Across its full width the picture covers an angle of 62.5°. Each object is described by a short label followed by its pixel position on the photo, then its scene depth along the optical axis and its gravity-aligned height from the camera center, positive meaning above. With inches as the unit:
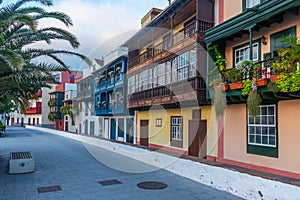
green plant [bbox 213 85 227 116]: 352.8 +14.5
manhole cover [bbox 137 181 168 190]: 272.7 -86.8
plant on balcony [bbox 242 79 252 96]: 307.0 +29.7
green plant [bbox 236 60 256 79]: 316.4 +54.6
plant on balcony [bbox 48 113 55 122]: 1734.1 -52.2
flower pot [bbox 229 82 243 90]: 320.5 +32.8
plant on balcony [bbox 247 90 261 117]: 282.5 +9.7
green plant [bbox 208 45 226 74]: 389.3 +79.5
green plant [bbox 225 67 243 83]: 330.6 +48.0
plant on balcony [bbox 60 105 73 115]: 1426.1 -6.4
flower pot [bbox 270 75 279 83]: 272.9 +36.3
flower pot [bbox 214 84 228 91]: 344.3 +32.6
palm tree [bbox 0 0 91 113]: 305.1 +97.8
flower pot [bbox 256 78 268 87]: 285.2 +33.4
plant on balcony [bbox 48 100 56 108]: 1740.9 +40.6
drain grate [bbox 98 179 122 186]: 287.5 -87.3
